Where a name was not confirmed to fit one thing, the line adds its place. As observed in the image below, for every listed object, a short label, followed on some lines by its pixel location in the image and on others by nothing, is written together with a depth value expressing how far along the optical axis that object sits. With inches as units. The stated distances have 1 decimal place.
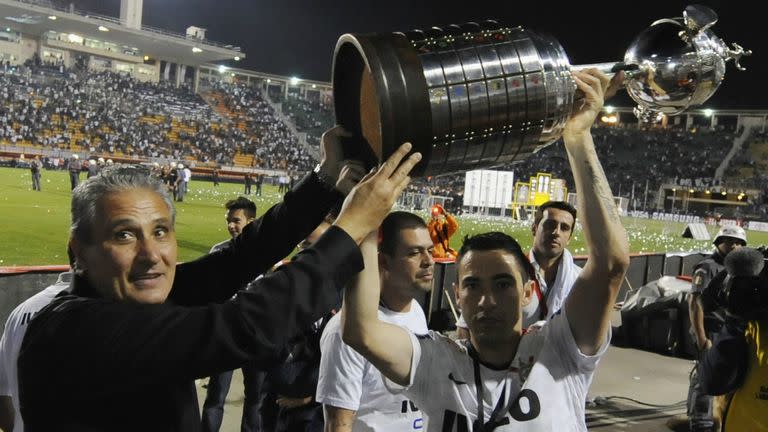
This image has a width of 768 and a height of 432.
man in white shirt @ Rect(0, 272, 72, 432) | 114.0
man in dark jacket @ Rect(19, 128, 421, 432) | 55.2
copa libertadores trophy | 59.8
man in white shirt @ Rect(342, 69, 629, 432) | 76.9
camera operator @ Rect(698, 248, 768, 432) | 105.7
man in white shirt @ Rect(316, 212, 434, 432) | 112.5
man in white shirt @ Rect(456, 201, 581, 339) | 197.9
